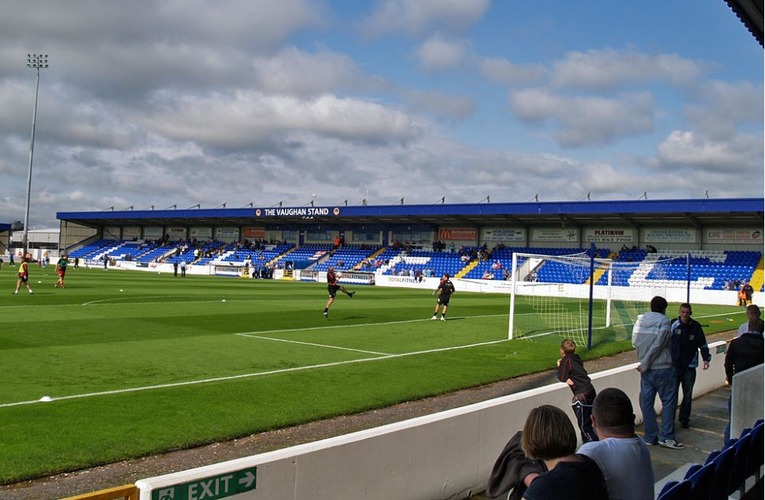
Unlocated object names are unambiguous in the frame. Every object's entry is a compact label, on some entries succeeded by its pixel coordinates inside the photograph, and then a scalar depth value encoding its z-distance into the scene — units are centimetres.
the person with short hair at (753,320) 892
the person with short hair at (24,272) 2601
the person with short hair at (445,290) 2236
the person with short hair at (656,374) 816
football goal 1967
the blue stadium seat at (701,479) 418
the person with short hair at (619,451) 355
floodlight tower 5972
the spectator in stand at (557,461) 311
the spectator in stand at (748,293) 3403
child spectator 712
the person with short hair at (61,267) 3269
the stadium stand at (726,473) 397
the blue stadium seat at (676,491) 379
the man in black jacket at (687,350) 875
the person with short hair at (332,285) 2219
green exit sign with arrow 376
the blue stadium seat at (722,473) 456
